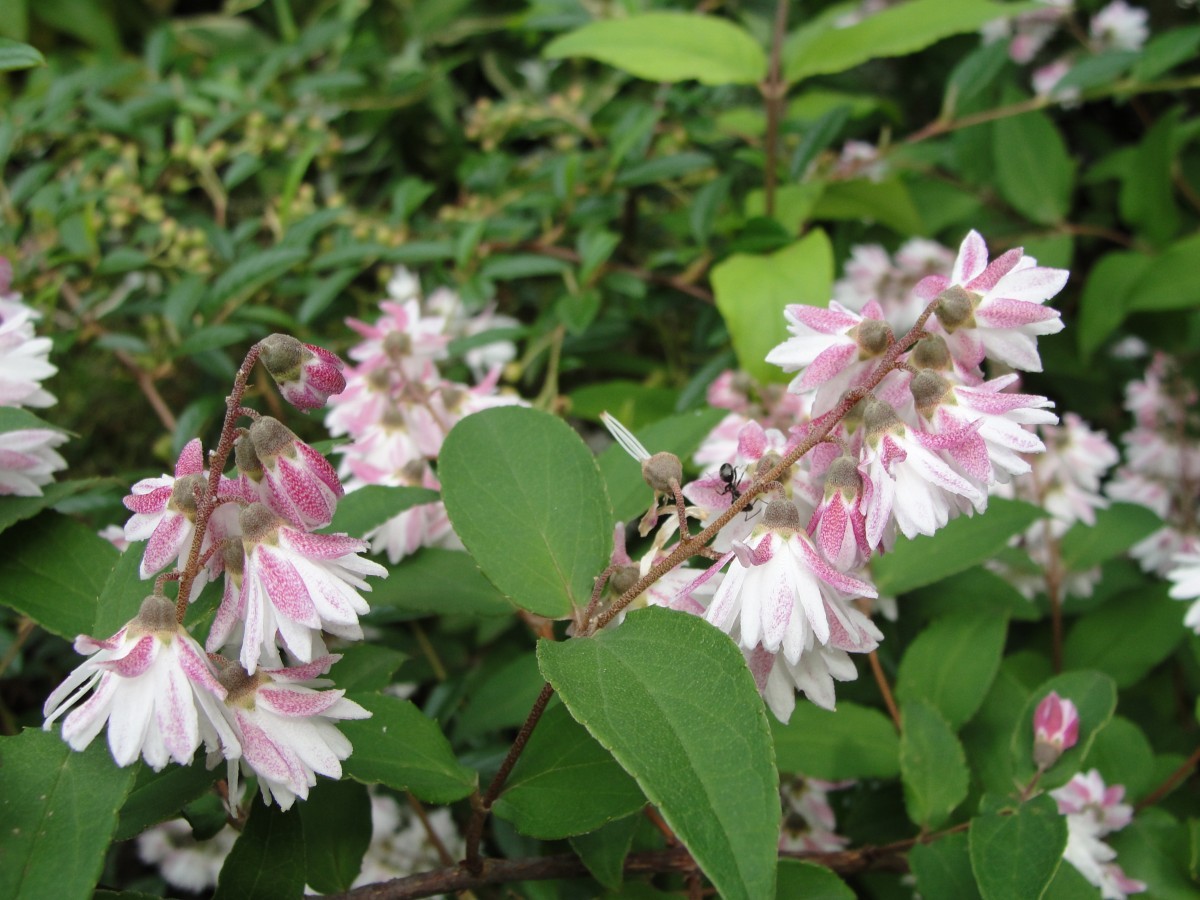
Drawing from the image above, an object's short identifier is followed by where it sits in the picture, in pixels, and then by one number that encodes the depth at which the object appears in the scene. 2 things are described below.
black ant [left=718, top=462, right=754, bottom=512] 0.19
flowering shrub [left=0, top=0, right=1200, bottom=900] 0.17
